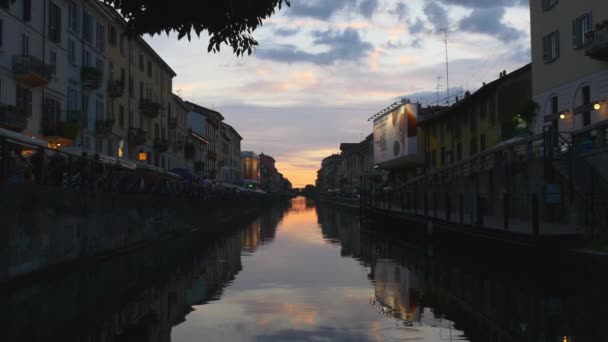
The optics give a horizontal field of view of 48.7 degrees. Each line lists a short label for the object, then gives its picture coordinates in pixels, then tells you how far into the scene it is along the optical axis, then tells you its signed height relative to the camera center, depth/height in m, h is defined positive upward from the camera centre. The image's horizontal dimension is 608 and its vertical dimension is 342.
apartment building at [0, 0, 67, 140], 31.75 +6.90
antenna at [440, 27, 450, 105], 65.46 +13.54
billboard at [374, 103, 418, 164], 66.38 +7.24
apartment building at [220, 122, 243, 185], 116.39 +8.81
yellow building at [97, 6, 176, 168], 49.16 +8.56
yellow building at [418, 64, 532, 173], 43.72 +6.14
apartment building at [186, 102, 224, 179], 93.69 +9.50
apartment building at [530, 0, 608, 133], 28.95 +6.62
